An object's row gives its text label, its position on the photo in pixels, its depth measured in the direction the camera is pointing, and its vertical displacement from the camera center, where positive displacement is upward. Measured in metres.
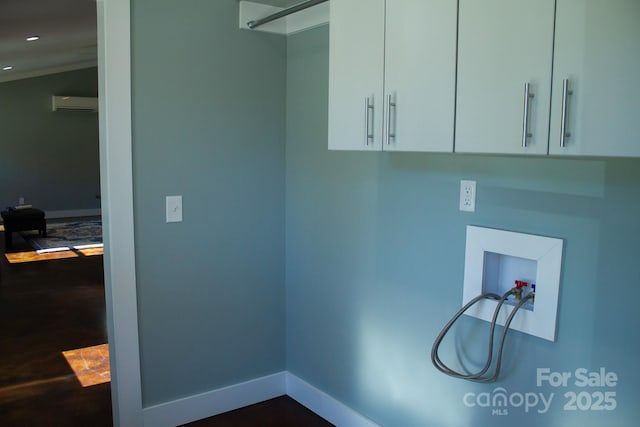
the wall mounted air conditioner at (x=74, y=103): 10.48 +0.94
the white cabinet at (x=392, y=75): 1.84 +0.29
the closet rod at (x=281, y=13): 2.56 +0.68
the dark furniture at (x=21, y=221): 8.09 -0.98
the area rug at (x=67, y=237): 7.90 -1.26
